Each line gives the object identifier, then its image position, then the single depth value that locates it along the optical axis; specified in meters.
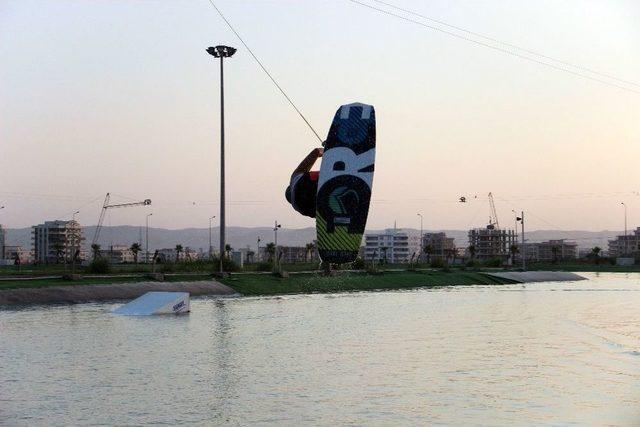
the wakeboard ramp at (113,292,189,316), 47.09
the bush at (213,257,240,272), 78.56
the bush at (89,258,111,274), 72.44
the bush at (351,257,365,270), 94.44
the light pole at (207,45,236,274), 80.00
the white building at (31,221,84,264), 149.88
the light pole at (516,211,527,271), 130.88
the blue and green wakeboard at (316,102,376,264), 13.30
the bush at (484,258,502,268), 138.75
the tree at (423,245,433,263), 183.26
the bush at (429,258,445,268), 118.56
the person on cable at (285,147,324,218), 15.56
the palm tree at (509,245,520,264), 187.85
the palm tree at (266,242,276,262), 181.51
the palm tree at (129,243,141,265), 156.10
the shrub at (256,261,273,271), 87.50
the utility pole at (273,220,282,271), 81.64
